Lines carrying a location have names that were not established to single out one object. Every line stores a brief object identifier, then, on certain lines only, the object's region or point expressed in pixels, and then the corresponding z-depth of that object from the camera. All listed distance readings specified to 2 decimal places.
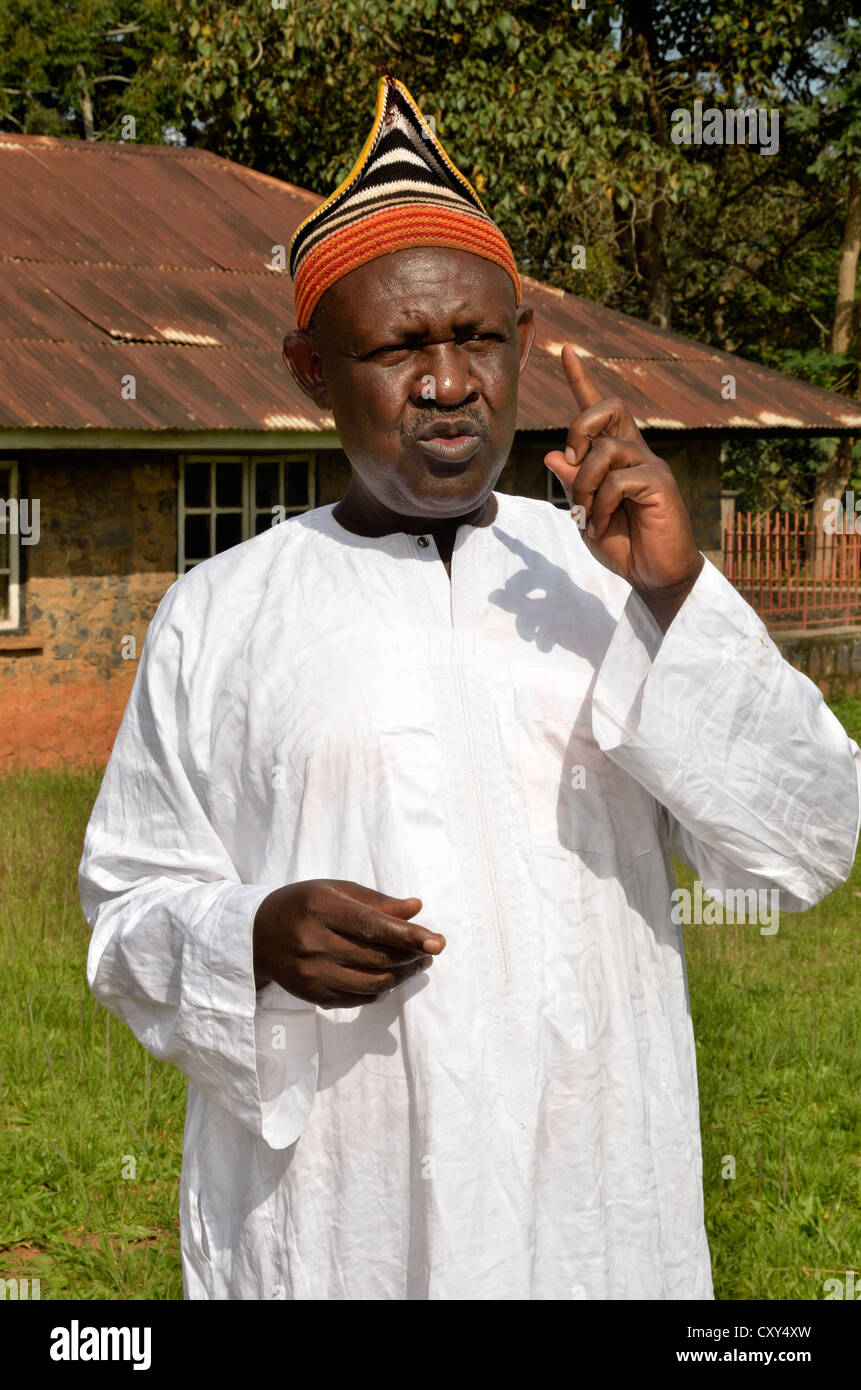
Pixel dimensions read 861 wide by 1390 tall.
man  1.84
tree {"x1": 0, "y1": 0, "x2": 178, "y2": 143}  23.73
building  10.02
